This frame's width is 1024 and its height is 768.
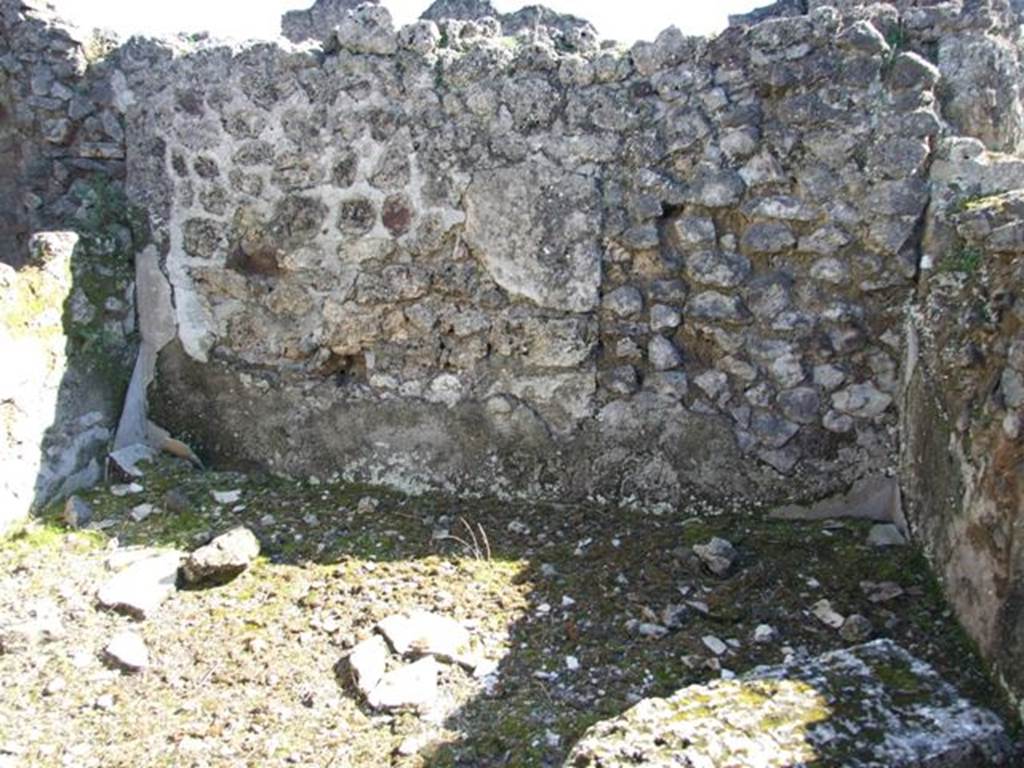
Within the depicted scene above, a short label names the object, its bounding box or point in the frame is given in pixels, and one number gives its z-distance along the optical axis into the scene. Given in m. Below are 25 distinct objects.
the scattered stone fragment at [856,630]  2.78
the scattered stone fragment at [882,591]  2.95
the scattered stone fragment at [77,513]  3.53
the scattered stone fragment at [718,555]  3.15
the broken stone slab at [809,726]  2.05
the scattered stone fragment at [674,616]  2.90
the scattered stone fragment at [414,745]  2.39
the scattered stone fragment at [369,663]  2.63
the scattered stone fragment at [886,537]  3.22
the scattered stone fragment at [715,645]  2.77
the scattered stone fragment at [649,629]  2.87
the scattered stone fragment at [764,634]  2.81
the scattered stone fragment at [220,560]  3.15
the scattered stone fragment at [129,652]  2.74
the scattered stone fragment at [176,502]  3.66
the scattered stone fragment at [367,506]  3.68
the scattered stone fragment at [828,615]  2.88
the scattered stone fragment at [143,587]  3.00
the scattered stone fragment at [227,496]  3.74
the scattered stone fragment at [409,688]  2.56
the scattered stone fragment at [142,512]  3.60
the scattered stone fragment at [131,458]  3.87
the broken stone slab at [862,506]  3.40
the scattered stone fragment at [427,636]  2.77
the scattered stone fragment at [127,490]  3.78
